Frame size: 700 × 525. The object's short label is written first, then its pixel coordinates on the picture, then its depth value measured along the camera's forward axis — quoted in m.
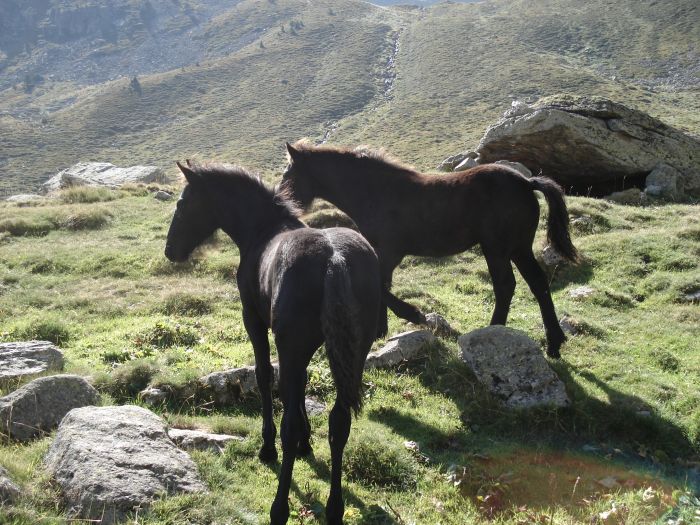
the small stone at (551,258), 11.48
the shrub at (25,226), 17.09
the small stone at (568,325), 8.90
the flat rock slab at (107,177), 28.45
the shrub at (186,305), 10.66
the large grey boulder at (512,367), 6.86
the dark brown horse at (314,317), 4.60
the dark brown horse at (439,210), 8.35
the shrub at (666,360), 7.80
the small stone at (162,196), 22.11
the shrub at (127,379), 7.06
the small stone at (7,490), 4.05
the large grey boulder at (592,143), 16.69
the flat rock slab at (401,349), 7.84
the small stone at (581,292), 10.36
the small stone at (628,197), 16.34
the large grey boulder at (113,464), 4.26
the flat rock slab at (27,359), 6.94
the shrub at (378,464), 5.54
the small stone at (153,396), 6.84
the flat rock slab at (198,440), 5.71
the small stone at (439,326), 8.89
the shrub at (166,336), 8.99
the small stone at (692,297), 9.72
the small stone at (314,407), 6.74
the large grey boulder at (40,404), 5.50
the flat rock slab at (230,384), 7.03
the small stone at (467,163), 17.77
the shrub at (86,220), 17.70
